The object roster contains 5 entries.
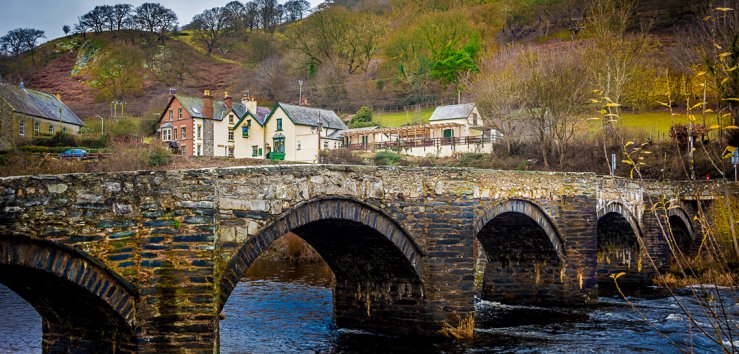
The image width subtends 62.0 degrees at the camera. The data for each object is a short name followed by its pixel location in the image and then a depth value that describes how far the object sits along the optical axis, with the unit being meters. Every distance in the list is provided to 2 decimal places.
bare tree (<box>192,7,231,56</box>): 113.19
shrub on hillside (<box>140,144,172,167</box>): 41.00
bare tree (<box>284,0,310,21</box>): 119.56
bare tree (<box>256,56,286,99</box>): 82.38
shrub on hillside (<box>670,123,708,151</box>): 31.03
